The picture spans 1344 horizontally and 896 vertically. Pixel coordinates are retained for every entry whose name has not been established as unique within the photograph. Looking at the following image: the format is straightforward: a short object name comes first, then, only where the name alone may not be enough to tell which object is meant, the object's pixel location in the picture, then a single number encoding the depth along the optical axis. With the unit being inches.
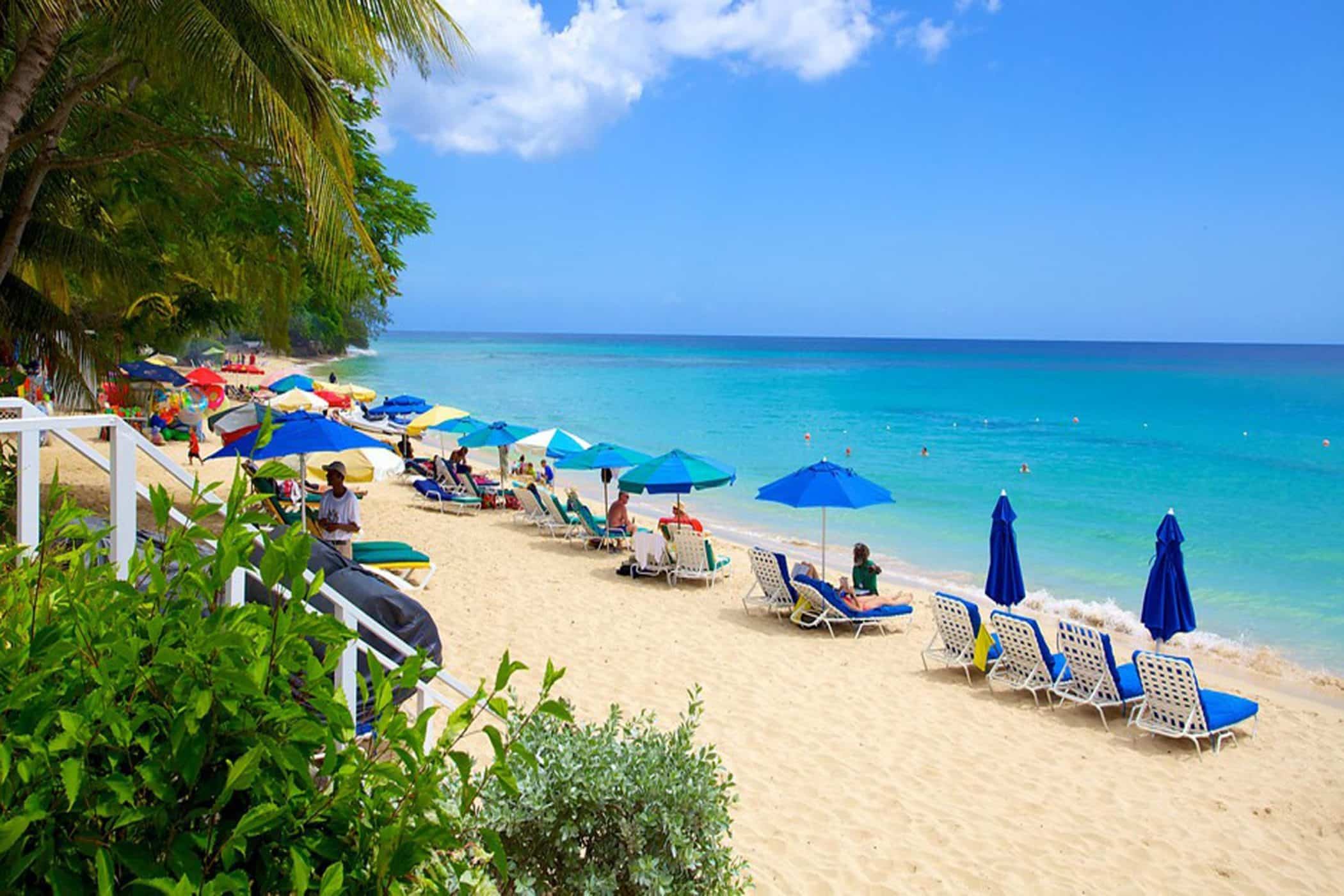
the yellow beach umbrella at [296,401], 833.0
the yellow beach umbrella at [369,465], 615.0
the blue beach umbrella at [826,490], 446.9
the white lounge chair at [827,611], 406.6
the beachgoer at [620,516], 566.9
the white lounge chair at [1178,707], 302.4
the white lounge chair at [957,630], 362.6
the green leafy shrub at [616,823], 112.9
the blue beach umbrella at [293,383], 1173.7
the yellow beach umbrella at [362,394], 1354.6
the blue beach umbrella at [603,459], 590.8
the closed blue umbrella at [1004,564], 410.9
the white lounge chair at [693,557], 490.0
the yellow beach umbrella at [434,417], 831.1
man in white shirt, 408.8
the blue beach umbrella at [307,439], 425.1
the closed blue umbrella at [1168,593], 367.6
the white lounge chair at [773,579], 426.6
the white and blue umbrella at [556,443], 673.0
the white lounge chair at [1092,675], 323.6
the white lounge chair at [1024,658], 336.2
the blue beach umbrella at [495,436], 725.9
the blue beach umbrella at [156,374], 927.7
